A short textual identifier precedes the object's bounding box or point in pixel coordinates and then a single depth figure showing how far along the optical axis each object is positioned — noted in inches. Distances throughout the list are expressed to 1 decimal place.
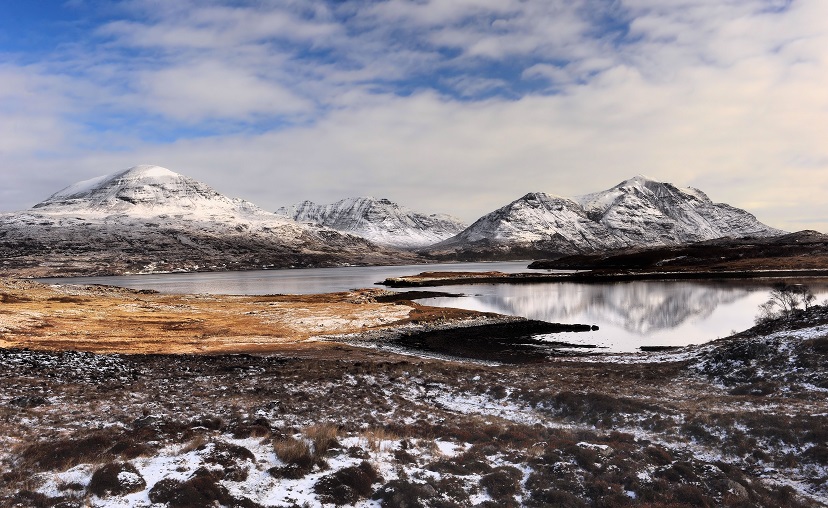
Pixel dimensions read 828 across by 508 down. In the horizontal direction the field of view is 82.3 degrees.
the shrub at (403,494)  411.2
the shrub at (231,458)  440.5
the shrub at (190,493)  389.1
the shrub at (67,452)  441.4
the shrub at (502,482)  435.2
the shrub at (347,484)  417.1
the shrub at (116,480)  398.0
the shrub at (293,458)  454.5
